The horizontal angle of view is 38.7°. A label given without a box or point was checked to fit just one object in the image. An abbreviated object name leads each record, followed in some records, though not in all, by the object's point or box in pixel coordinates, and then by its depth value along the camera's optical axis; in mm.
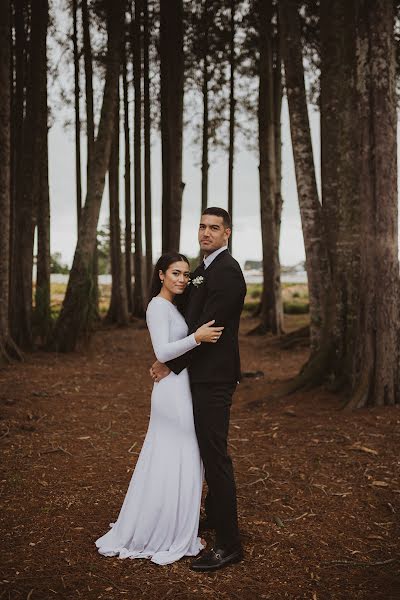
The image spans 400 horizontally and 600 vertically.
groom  3691
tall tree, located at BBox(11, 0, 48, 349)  12258
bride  3801
